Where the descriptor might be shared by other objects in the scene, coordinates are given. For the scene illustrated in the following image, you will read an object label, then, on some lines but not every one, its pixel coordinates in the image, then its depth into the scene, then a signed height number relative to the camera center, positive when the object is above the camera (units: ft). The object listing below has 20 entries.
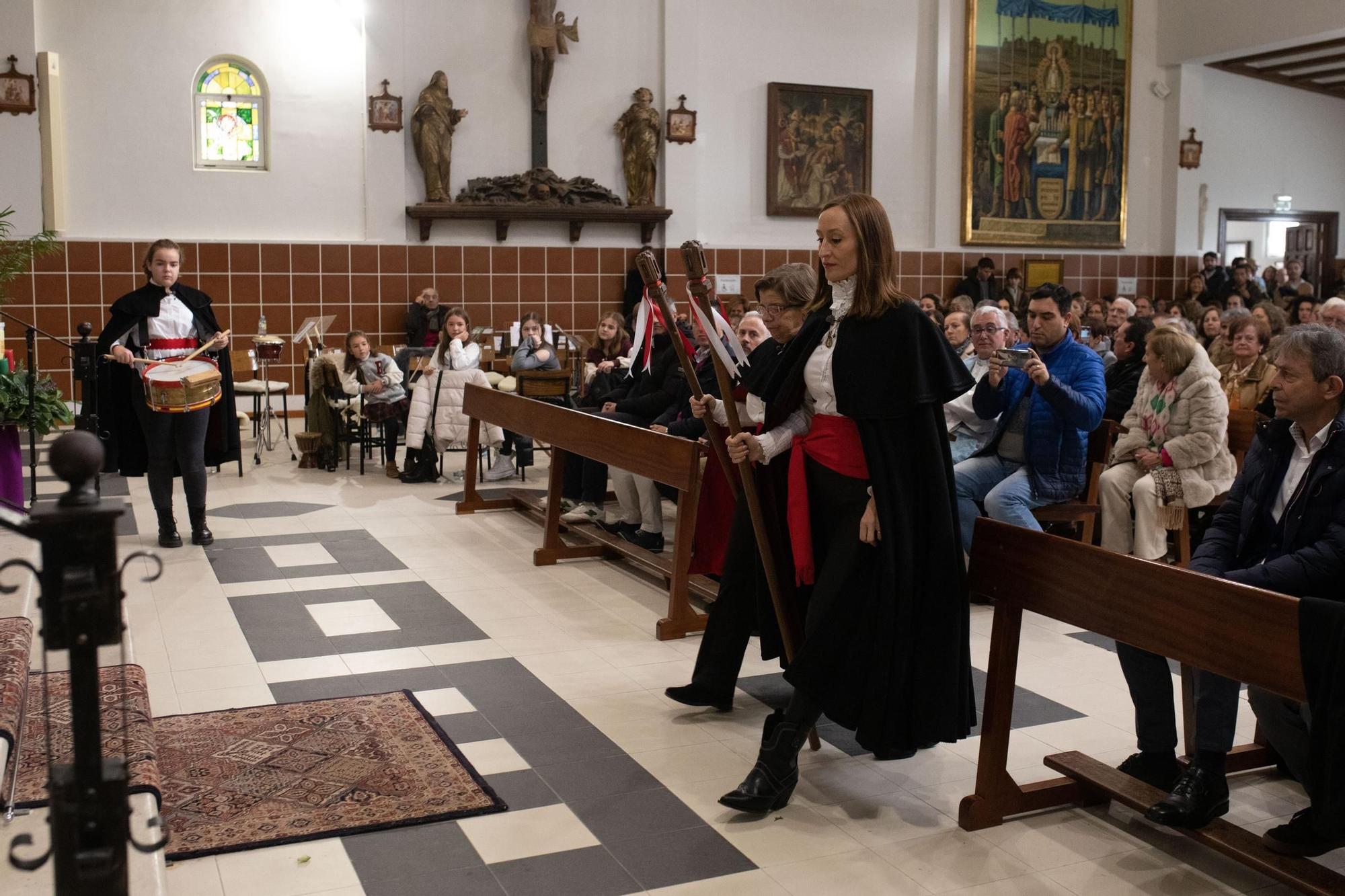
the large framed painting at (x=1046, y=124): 53.67 +7.23
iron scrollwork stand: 5.83 -1.57
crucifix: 45.09 +8.60
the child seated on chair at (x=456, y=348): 32.01 -1.35
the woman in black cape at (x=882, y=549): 11.76 -2.30
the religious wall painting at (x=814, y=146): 50.08 +5.76
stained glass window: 42.73 +5.78
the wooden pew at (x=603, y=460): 18.16 -2.64
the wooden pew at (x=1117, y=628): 9.45 -2.61
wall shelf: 44.68 +2.75
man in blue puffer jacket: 18.88 -2.00
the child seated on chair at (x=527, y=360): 32.42 -1.79
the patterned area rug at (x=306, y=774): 11.56 -4.68
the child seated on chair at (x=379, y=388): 33.22 -2.42
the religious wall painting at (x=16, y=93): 39.78 +5.99
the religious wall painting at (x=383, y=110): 43.88 +6.09
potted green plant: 19.81 -1.93
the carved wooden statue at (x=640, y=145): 46.75 +5.30
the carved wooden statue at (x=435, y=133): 43.97 +5.35
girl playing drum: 23.24 -1.82
